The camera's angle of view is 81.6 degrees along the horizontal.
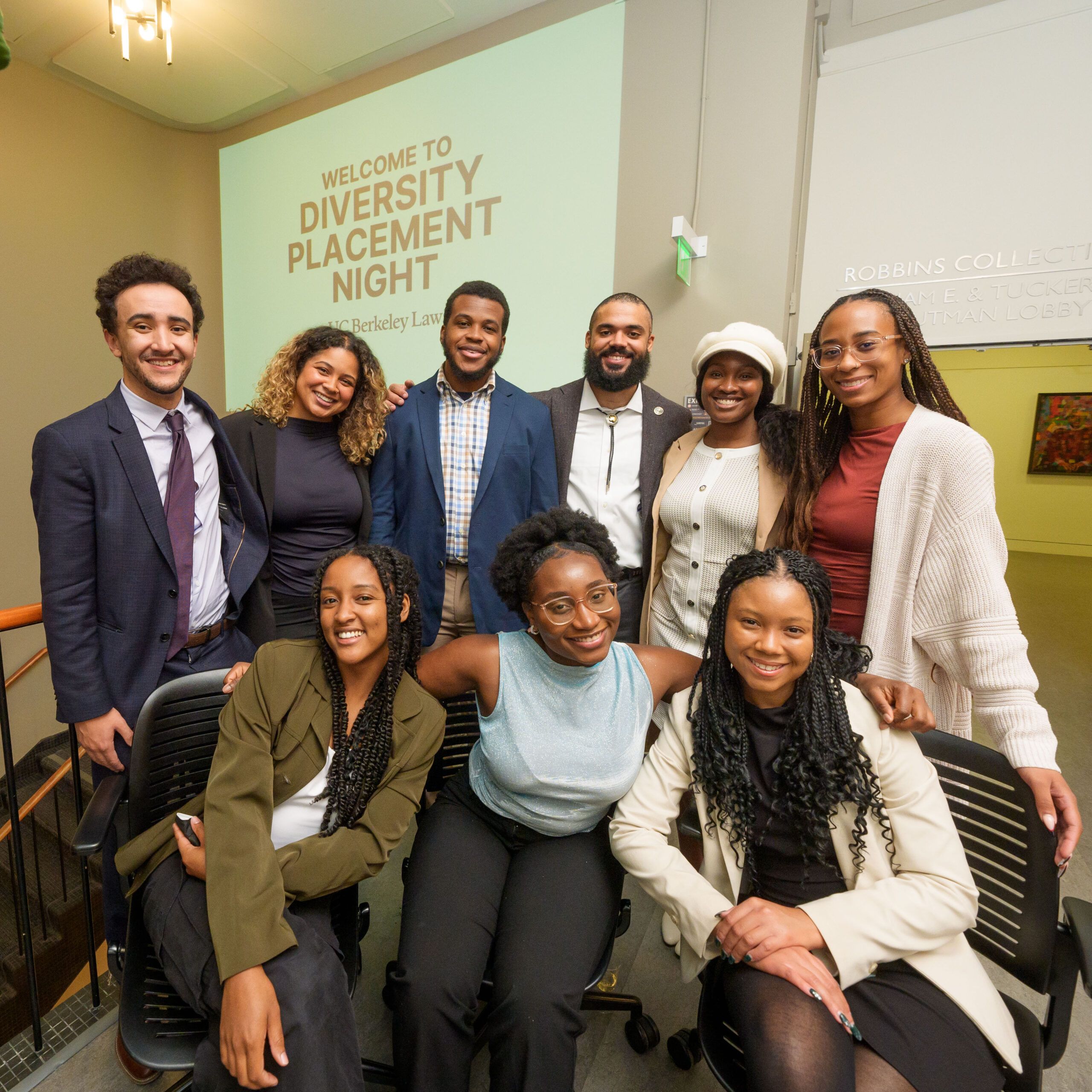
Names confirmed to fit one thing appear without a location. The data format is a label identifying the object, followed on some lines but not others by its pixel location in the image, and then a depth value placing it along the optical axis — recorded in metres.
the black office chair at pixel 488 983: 1.41
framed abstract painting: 7.24
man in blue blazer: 2.28
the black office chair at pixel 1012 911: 1.24
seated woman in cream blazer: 1.15
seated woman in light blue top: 1.28
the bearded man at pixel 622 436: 2.28
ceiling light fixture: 3.31
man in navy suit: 1.61
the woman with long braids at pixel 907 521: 1.50
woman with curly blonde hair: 2.13
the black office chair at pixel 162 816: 1.23
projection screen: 3.32
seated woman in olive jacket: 1.16
